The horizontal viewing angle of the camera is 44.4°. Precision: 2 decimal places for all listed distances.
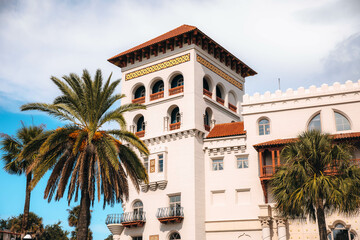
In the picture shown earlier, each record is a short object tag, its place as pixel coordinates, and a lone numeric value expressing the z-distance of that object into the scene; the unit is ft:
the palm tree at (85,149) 80.59
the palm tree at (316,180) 74.28
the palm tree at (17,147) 101.24
